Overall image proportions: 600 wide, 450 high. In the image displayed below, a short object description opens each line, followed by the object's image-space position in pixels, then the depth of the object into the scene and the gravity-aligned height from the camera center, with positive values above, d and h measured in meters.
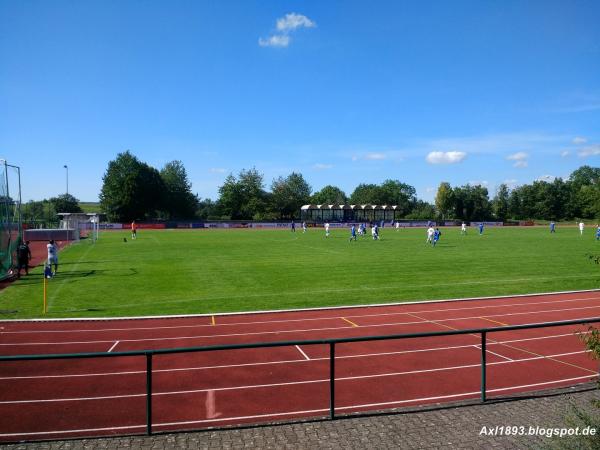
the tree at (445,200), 118.25 +3.76
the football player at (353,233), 47.75 -1.93
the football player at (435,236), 40.63 -1.93
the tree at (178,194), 111.00 +5.14
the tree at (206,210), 128.55 +1.57
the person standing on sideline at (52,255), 22.16 -1.95
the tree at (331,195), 153.05 +6.50
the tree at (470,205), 118.75 +2.41
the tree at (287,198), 117.88 +4.50
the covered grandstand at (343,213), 115.75 +0.42
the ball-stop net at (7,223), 15.04 -0.26
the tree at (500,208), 125.94 +1.74
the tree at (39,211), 67.38 +0.76
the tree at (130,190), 92.56 +5.31
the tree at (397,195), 142.50 +6.11
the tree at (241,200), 111.71 +3.70
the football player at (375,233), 49.38 -2.00
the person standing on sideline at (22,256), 21.77 -2.00
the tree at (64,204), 108.08 +2.70
